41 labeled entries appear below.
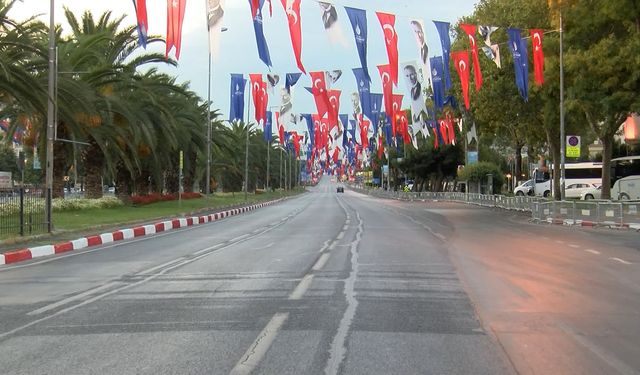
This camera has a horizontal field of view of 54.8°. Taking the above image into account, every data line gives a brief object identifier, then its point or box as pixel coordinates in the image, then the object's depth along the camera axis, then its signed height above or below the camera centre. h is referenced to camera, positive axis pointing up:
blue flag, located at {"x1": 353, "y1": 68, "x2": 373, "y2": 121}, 37.56 +5.94
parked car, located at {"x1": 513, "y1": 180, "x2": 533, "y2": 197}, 65.38 -0.48
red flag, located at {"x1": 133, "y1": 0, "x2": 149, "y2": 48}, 19.25 +5.30
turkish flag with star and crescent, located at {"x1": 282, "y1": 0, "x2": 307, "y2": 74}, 20.72 +5.49
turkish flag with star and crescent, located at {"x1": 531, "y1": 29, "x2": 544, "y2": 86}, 27.38 +5.90
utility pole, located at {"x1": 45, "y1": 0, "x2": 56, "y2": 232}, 18.92 +2.00
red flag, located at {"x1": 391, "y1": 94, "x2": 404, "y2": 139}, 44.28 +5.86
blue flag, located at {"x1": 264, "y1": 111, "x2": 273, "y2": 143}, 55.09 +5.31
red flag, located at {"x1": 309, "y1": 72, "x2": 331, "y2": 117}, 38.12 +5.98
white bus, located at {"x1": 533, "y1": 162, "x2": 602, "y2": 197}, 60.41 +0.87
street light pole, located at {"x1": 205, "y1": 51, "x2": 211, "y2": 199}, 40.82 +3.08
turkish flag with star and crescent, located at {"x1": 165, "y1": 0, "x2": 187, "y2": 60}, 19.95 +5.33
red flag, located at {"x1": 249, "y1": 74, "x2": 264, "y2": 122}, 39.91 +6.19
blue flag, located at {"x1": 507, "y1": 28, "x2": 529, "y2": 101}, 27.86 +5.81
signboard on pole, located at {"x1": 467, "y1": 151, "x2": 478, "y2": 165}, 60.09 +2.69
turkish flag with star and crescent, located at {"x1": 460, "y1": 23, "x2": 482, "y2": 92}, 26.03 +6.05
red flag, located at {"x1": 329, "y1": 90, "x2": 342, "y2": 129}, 41.53 +5.61
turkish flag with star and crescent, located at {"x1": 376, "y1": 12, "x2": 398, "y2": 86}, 23.28 +5.86
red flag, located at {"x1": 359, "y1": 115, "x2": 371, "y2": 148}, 56.59 +5.33
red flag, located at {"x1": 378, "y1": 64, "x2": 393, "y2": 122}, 34.31 +5.67
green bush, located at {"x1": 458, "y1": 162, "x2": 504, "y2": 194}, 58.69 +1.19
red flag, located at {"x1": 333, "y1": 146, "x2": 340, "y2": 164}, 94.19 +5.22
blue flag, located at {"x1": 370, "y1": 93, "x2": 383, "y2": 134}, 43.61 +5.70
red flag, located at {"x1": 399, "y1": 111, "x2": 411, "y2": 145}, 53.03 +5.05
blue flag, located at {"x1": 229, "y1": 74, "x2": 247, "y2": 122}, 40.00 +5.84
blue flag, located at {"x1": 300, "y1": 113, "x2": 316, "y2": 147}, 59.84 +6.17
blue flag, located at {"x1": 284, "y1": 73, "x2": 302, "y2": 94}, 38.66 +6.64
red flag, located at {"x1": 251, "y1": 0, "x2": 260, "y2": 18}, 19.64 +5.72
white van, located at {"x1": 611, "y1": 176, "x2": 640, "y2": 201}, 43.97 -0.24
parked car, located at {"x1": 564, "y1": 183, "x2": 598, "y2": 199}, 58.53 -0.42
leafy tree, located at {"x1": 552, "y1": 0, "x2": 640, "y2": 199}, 25.28 +5.54
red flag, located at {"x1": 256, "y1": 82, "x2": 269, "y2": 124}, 40.28 +5.51
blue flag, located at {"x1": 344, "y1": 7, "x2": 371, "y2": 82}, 22.47 +5.87
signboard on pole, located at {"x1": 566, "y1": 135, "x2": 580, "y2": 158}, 32.00 +2.01
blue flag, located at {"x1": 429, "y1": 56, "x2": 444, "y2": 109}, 33.47 +6.06
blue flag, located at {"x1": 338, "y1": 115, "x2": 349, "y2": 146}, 58.79 +6.06
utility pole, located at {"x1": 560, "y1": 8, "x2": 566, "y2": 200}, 28.81 +3.38
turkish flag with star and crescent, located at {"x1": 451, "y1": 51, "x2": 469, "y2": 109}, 30.39 +5.89
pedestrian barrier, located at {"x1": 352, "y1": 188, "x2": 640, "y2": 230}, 24.00 -1.24
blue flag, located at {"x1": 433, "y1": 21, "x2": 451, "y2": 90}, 26.02 +6.33
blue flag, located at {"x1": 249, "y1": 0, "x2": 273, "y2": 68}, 21.06 +5.06
